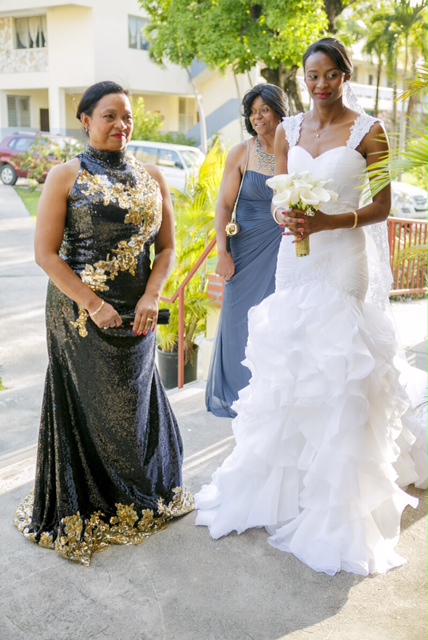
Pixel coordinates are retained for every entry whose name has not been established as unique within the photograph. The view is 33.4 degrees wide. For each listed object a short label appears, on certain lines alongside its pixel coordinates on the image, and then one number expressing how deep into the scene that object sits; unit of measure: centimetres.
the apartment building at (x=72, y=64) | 2873
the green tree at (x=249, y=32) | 1423
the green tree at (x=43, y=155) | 2216
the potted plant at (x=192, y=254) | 632
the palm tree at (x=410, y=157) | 283
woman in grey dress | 450
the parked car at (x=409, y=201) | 1516
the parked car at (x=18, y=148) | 2302
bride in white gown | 319
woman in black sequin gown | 318
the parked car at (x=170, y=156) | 1947
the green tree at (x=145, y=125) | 2703
